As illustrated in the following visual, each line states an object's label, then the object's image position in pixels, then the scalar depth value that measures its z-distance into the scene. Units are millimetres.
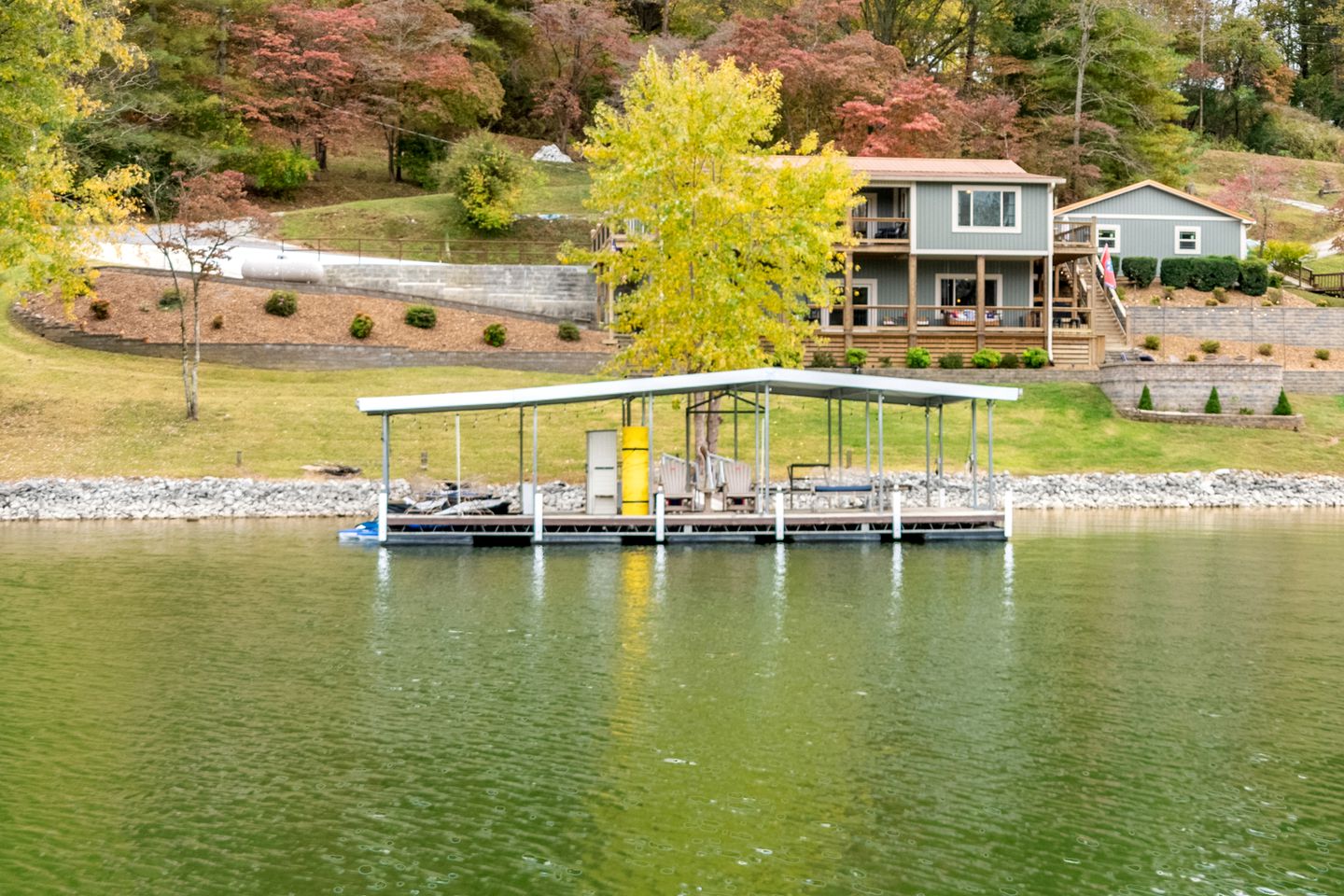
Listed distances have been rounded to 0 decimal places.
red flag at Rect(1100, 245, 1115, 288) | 52281
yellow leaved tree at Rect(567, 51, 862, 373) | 35125
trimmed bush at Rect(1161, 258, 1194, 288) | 57188
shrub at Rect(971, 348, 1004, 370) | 46375
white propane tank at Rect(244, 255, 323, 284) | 51750
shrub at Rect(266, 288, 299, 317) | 49188
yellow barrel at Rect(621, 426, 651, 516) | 30406
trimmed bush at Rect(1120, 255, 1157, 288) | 57531
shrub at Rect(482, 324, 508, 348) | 47812
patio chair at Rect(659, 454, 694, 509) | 31219
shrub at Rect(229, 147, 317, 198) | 69062
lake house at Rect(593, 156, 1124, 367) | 49031
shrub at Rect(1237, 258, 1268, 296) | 57156
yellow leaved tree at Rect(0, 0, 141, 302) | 32094
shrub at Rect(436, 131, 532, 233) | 64562
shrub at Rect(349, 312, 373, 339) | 47812
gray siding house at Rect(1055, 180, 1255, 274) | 60188
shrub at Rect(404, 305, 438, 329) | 49053
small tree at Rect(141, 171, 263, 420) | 40688
